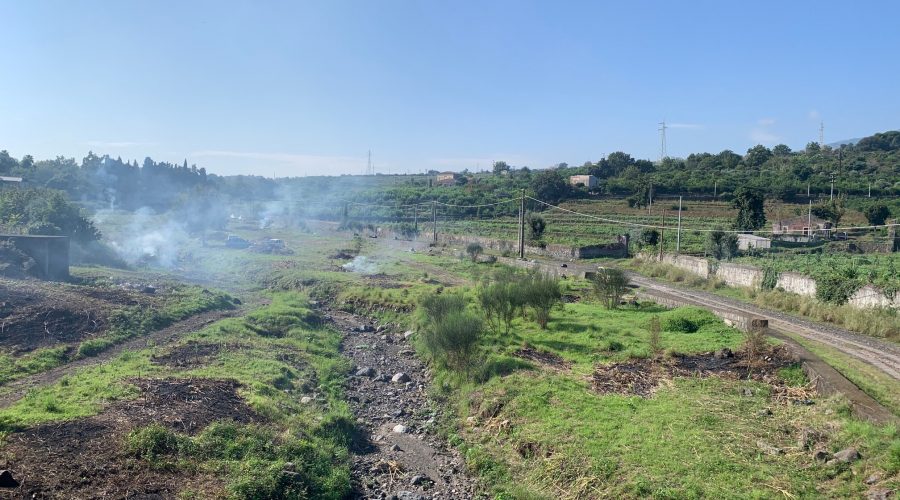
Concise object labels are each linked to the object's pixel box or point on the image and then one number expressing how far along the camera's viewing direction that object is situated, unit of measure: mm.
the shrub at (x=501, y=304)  21547
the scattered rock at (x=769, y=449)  10578
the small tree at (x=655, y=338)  17188
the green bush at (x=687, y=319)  20359
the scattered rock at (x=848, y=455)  9734
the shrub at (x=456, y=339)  17516
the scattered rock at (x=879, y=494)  8618
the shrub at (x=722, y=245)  39094
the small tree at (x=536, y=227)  52250
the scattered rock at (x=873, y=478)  9062
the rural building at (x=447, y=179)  127388
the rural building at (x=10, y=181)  66025
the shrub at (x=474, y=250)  44875
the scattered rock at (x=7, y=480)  9125
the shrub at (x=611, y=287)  24703
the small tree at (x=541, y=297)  21484
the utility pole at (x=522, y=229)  43006
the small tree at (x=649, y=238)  48250
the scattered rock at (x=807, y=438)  10609
